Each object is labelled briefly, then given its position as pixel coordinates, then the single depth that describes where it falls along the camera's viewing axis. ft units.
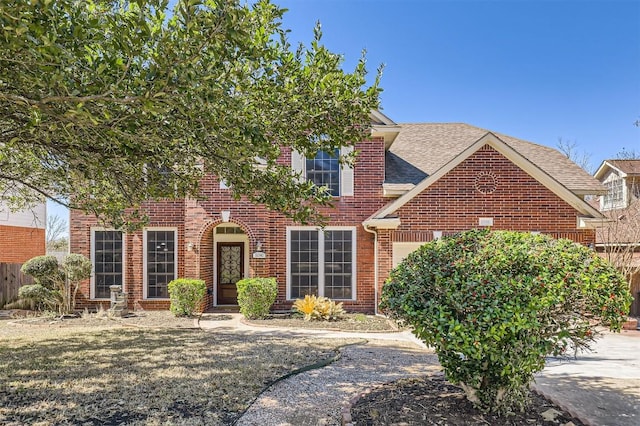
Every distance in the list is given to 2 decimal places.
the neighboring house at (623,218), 39.78
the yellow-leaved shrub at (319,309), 35.99
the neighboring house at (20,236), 60.18
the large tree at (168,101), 10.41
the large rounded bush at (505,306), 12.21
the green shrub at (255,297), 36.37
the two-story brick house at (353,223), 37.24
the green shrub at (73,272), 37.45
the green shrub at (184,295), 37.09
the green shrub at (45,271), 38.09
